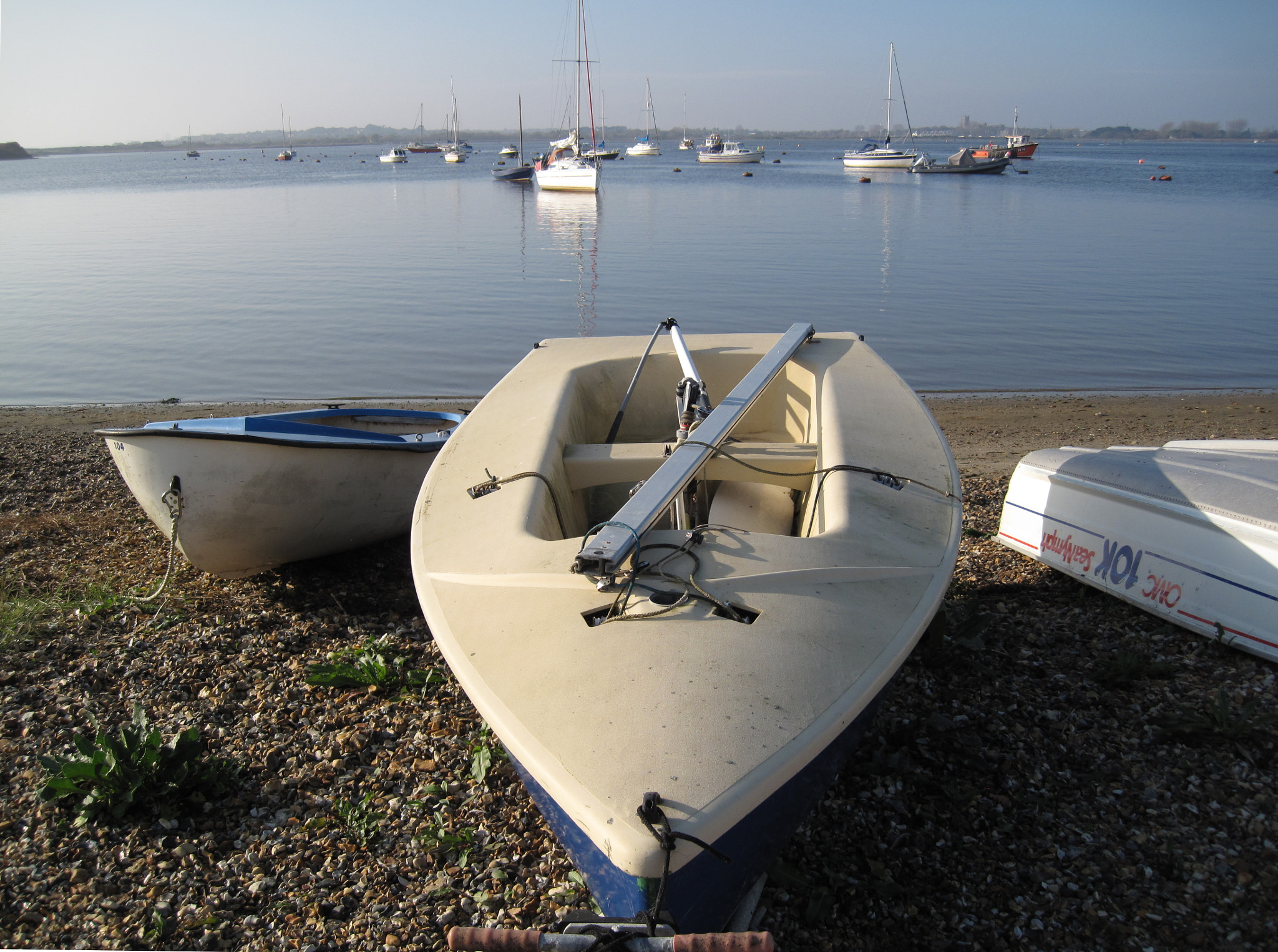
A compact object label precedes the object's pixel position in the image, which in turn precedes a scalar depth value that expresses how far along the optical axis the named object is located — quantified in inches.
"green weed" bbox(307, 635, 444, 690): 156.2
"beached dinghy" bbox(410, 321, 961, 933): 83.2
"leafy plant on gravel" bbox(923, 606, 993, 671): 157.1
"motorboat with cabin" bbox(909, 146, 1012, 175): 2343.8
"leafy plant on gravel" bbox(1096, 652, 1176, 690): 149.0
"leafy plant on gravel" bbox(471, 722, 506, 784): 130.6
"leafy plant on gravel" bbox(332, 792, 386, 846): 119.6
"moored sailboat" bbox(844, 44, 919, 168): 2492.6
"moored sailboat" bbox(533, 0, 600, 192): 1690.5
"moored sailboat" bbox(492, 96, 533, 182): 2052.2
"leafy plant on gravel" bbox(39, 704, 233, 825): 121.6
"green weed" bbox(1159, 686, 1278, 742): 129.9
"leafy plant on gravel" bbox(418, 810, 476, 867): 117.6
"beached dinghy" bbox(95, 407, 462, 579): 181.0
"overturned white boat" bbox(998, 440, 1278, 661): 153.6
